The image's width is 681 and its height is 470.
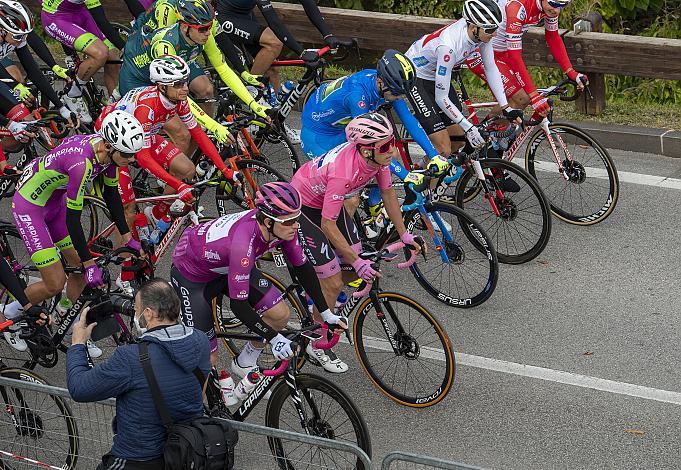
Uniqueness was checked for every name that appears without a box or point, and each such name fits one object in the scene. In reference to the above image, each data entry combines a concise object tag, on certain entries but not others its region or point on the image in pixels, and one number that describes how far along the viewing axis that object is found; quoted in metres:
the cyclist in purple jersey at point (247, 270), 15.28
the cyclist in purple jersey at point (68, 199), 17.39
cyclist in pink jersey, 17.27
